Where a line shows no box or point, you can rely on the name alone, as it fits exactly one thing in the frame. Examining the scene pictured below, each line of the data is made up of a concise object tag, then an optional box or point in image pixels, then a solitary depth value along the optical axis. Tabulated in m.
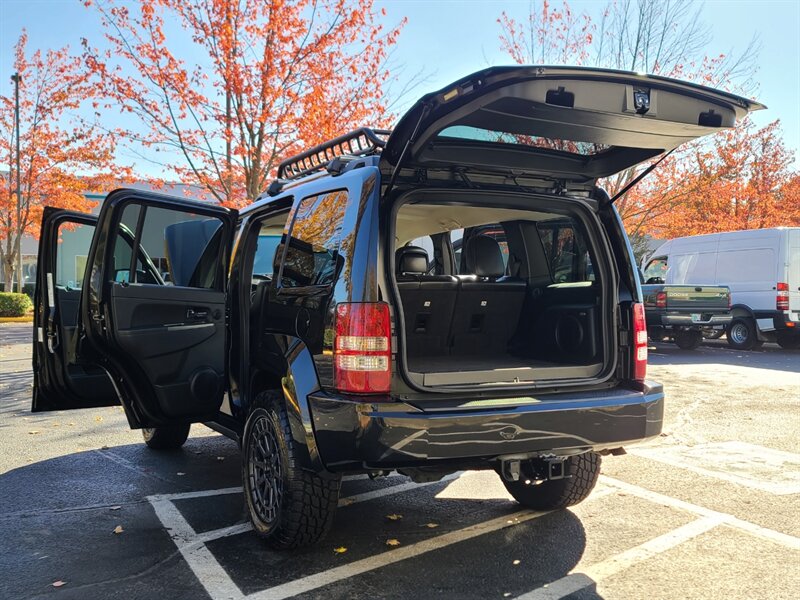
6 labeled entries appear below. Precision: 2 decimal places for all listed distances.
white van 14.53
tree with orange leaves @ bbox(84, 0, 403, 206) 11.91
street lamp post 21.23
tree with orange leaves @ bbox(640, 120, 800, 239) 18.45
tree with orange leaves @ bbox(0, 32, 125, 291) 20.16
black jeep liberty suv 3.11
